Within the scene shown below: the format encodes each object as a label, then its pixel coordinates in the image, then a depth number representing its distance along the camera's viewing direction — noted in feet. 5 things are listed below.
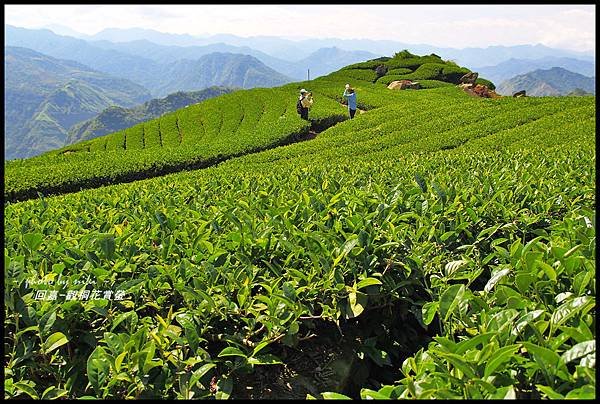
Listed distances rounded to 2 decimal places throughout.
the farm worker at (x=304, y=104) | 79.70
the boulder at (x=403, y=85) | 126.31
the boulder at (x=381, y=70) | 153.40
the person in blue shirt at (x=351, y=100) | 75.66
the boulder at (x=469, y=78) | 139.74
